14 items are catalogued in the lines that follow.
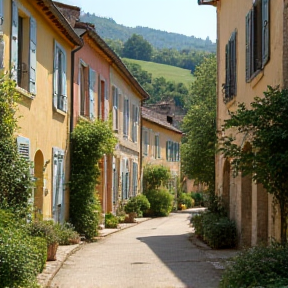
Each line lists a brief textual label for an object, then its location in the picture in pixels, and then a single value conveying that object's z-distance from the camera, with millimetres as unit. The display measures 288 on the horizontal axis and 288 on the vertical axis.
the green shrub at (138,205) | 29905
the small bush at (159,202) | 34625
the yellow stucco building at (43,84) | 12586
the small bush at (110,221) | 23359
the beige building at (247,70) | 11164
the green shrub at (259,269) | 7895
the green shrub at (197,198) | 52397
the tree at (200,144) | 25484
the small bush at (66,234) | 16078
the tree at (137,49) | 132612
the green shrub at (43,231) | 12805
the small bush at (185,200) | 46312
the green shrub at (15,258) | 8617
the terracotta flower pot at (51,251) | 13180
